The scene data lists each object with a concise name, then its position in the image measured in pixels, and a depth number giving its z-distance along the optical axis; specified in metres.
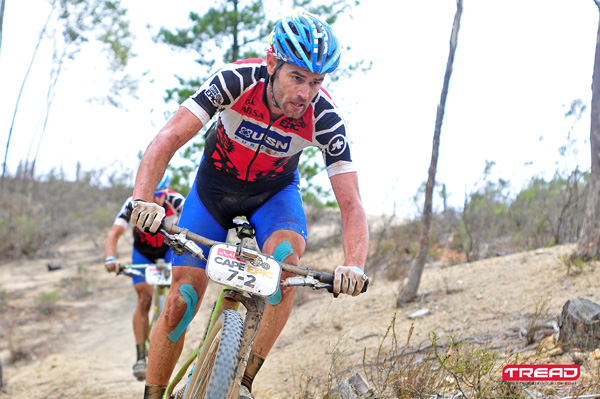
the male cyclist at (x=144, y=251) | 5.89
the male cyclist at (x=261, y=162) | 2.79
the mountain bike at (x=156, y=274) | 5.57
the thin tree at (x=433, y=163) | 6.00
